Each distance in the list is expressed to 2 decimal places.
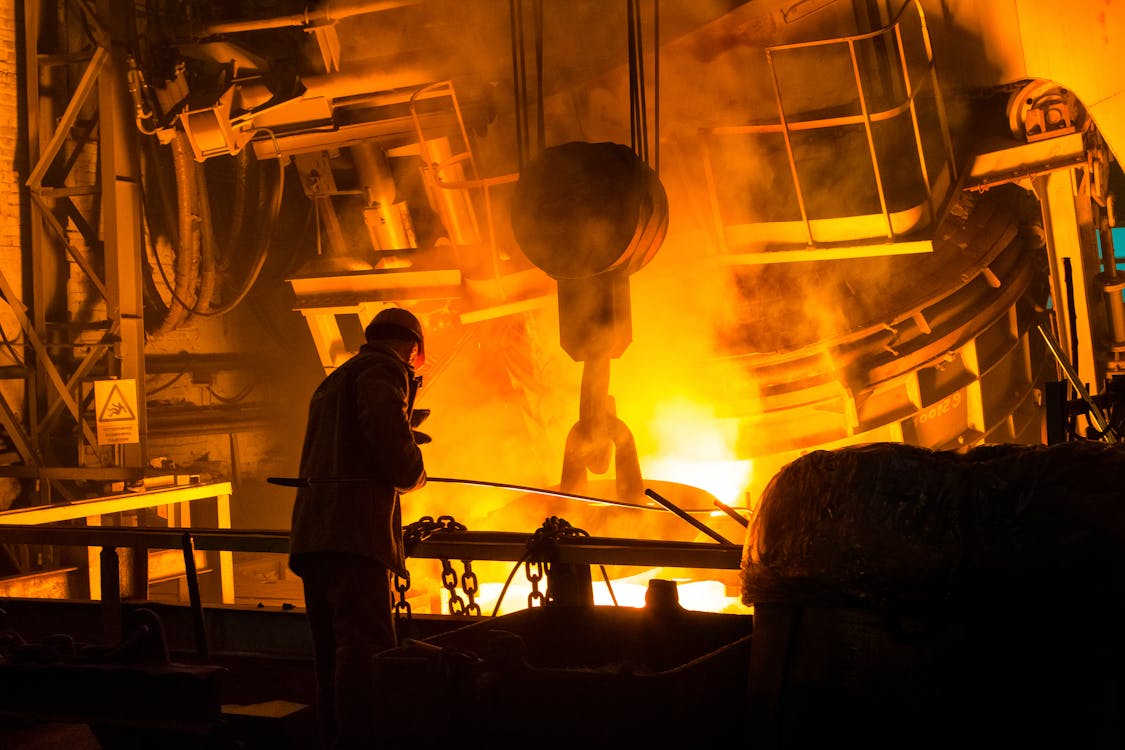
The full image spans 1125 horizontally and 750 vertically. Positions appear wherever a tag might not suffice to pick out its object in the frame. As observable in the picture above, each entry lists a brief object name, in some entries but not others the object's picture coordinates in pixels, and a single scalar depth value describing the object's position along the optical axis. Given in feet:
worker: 10.73
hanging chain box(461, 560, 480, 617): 12.36
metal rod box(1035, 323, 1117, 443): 11.38
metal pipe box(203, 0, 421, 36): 20.36
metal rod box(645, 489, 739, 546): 10.60
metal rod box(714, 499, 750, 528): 10.34
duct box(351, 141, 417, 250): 21.53
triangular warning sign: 26.71
